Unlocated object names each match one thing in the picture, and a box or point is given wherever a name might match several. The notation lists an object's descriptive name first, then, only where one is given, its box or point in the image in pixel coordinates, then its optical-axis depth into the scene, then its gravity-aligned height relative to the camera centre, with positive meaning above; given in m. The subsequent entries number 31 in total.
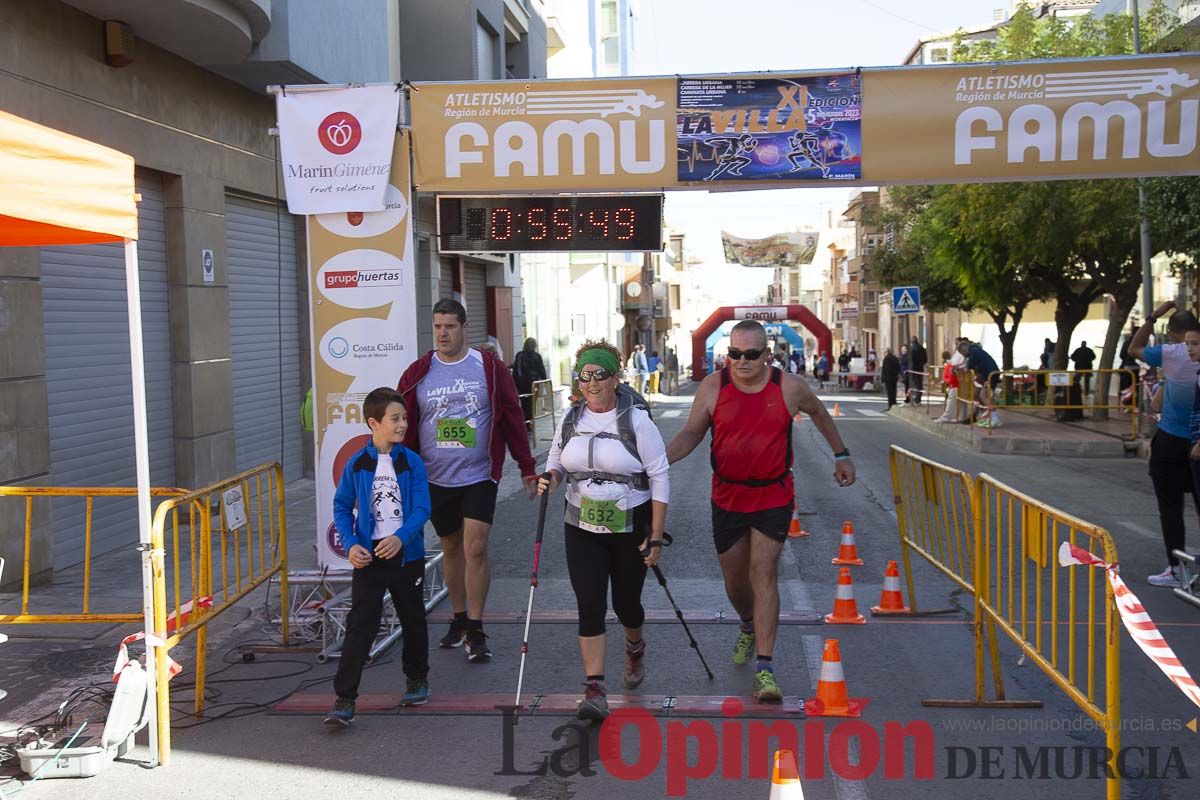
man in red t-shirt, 6.27 -0.77
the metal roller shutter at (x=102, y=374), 9.91 -0.50
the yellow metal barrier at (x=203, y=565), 5.35 -1.32
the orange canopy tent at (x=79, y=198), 4.54 +0.51
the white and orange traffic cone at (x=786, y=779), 3.68 -1.47
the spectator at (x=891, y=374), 32.19 -1.68
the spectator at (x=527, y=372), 20.31 -0.97
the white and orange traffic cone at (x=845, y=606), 7.69 -1.94
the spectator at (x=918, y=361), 31.92 -1.39
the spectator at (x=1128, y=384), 18.98 -1.36
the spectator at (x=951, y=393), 23.59 -1.63
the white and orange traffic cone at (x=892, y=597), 7.91 -1.94
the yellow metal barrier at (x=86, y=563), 5.84 -1.26
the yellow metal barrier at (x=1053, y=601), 4.17 -1.24
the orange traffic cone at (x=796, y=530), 11.03 -2.07
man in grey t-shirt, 6.98 -0.74
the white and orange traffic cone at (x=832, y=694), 5.82 -1.91
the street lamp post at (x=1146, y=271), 20.38 +0.76
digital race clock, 9.88 +0.79
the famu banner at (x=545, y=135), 8.52 +1.34
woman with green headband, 5.88 -0.89
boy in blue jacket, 5.81 -1.07
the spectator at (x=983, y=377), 20.73 -1.18
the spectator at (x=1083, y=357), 30.06 -1.17
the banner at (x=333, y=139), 8.05 +1.24
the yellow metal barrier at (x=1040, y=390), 20.77 -1.56
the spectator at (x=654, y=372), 42.84 -2.12
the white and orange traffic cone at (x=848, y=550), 9.52 -1.93
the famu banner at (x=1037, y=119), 8.46 +1.43
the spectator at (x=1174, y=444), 8.39 -0.96
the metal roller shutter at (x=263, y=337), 13.52 -0.23
